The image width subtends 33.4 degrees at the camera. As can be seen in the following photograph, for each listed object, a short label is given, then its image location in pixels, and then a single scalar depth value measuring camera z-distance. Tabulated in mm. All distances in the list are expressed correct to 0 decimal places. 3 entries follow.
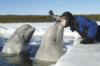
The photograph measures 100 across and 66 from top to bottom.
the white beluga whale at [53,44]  4659
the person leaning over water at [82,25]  3324
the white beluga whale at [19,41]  5567
